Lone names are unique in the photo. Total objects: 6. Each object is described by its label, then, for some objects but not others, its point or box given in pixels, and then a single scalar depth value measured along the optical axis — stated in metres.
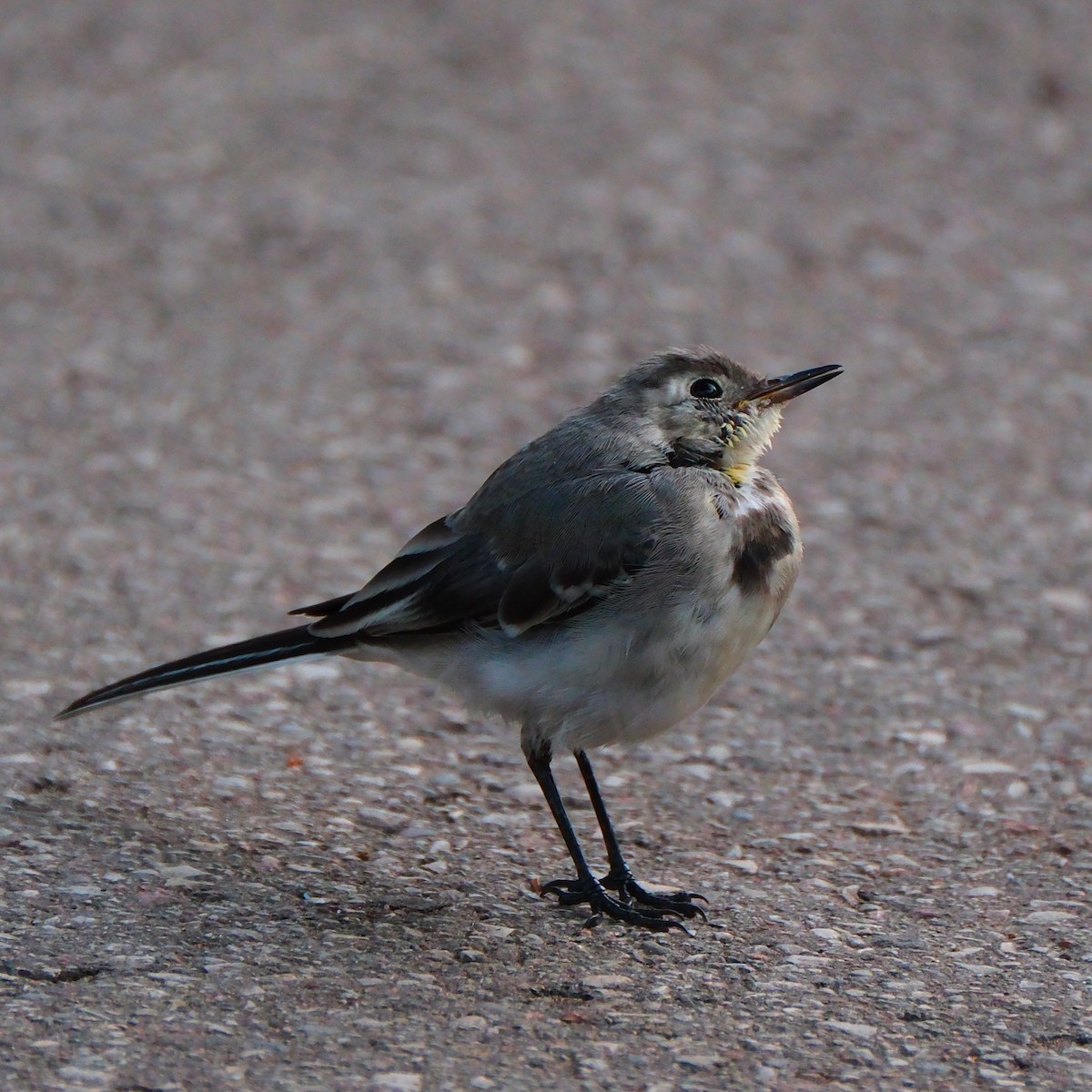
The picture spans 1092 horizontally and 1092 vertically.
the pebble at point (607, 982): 8.23
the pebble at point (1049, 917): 9.17
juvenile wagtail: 8.83
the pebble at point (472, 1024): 7.69
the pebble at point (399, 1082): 7.12
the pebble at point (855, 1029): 7.83
